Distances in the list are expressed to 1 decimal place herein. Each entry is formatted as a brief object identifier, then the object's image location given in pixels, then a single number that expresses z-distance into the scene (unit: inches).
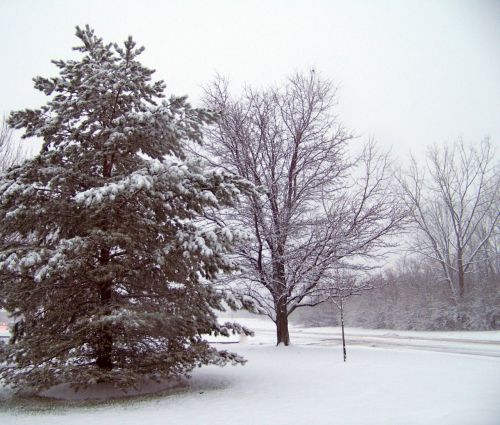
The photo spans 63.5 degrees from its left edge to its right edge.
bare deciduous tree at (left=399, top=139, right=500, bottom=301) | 1190.3
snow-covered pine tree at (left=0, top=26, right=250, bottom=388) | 310.5
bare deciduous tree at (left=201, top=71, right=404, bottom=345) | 586.2
